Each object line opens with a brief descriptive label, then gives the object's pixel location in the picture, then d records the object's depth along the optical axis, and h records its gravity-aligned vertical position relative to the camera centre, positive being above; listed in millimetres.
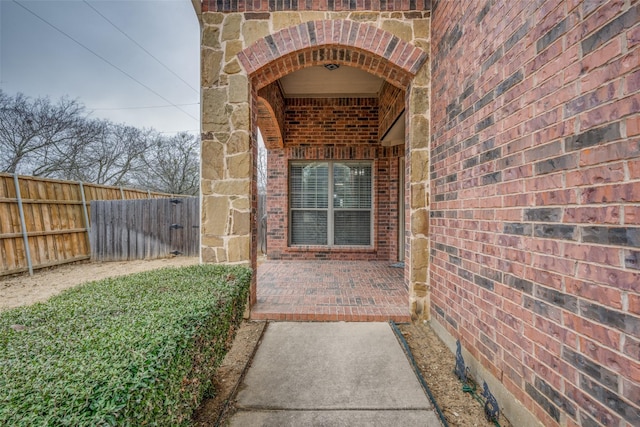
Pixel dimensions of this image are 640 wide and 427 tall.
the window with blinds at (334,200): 6441 +117
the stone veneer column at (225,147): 3191 +650
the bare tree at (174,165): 14109 +2044
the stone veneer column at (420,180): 3135 +270
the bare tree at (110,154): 11141 +2190
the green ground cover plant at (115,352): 851 -569
